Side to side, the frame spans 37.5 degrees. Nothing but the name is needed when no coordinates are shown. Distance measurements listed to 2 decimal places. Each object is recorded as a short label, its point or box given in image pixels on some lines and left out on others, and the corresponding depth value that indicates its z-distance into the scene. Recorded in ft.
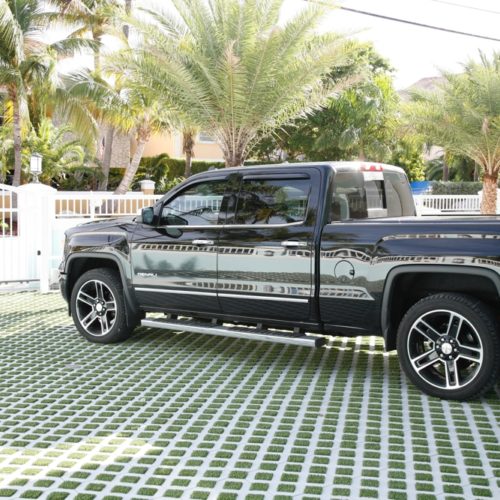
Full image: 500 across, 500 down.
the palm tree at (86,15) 93.97
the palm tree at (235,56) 48.55
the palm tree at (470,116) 58.44
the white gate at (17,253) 39.96
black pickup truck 19.33
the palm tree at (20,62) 73.56
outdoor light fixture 54.60
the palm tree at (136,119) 79.92
